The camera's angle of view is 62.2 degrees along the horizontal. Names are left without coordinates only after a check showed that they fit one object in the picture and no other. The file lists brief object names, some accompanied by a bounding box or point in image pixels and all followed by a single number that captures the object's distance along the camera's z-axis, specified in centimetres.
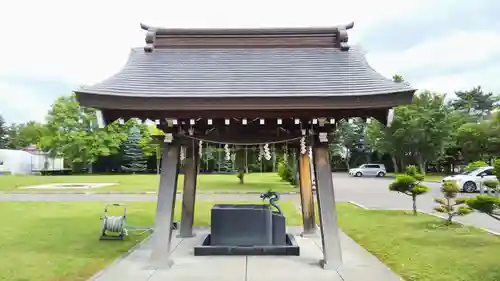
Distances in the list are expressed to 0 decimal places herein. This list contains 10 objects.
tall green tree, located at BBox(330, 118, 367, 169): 4478
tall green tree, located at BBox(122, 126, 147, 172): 4422
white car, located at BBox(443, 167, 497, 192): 1961
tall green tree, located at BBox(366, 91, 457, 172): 3259
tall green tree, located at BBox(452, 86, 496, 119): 4662
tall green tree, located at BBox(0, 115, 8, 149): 5885
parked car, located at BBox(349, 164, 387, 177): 3700
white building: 4369
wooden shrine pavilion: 604
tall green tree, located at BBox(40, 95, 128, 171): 4184
